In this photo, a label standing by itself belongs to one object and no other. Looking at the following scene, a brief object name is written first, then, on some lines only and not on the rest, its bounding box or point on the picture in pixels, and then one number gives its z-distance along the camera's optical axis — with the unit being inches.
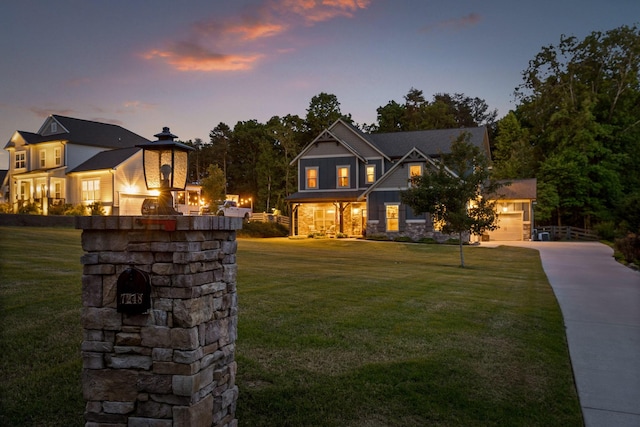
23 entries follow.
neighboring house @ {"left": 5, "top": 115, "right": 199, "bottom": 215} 1182.3
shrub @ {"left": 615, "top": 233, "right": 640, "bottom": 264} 775.7
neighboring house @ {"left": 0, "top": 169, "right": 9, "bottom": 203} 1212.0
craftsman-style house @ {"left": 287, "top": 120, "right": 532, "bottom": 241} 1237.7
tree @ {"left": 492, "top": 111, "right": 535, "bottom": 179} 1678.2
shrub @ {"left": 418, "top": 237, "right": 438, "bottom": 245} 1137.2
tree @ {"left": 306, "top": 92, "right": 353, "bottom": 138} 1989.4
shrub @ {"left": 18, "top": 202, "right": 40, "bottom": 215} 1011.7
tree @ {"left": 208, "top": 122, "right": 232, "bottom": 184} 2458.2
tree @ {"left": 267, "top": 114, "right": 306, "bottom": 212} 1931.6
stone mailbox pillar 149.1
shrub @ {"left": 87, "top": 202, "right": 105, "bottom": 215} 1025.3
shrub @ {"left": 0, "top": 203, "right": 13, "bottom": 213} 966.7
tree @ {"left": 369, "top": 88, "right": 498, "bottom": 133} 2145.7
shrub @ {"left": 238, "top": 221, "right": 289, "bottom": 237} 1290.6
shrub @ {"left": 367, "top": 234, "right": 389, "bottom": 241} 1173.7
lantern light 193.9
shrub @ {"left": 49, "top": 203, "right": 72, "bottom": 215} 1109.2
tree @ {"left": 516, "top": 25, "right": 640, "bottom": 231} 1547.7
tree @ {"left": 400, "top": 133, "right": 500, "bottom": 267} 701.9
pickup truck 1398.3
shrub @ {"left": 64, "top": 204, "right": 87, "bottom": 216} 1065.1
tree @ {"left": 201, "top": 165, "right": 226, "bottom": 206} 1653.5
